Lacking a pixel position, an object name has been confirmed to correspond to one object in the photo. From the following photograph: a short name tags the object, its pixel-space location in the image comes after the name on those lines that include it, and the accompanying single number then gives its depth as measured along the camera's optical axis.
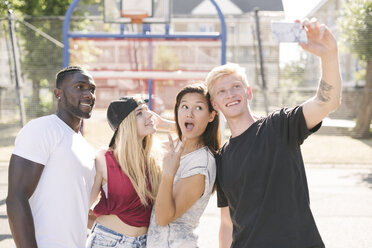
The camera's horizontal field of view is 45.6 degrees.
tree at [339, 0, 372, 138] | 14.51
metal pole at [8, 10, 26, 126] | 11.18
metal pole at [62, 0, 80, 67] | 6.95
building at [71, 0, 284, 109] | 8.41
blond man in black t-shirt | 2.06
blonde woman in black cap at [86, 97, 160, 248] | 2.38
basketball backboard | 7.82
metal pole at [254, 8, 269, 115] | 12.22
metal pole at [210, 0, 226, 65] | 6.98
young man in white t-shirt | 1.93
